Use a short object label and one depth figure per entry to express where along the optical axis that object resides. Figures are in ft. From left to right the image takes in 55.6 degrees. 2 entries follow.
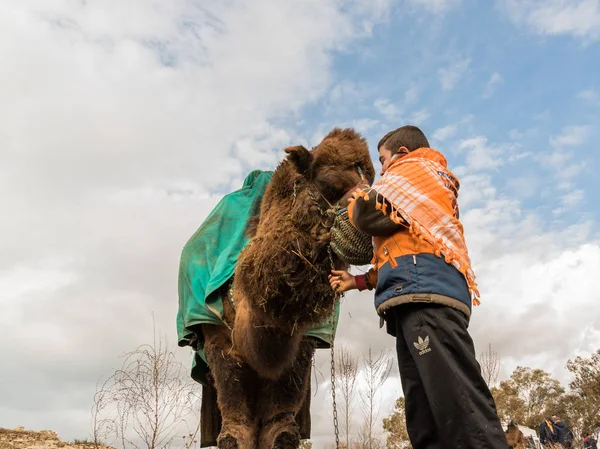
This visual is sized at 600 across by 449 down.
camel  14.76
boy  9.17
